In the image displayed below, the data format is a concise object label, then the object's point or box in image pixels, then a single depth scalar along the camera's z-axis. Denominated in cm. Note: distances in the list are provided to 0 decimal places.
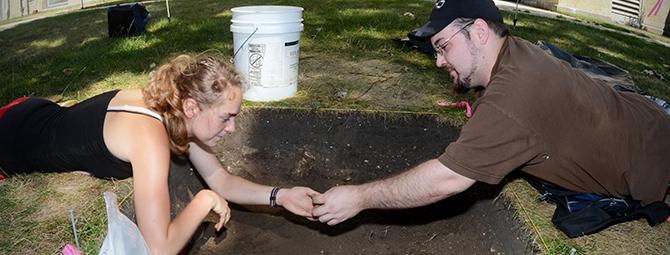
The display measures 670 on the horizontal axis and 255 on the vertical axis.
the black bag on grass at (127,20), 537
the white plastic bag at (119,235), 183
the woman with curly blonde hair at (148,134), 208
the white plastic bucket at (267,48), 336
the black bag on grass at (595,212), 238
